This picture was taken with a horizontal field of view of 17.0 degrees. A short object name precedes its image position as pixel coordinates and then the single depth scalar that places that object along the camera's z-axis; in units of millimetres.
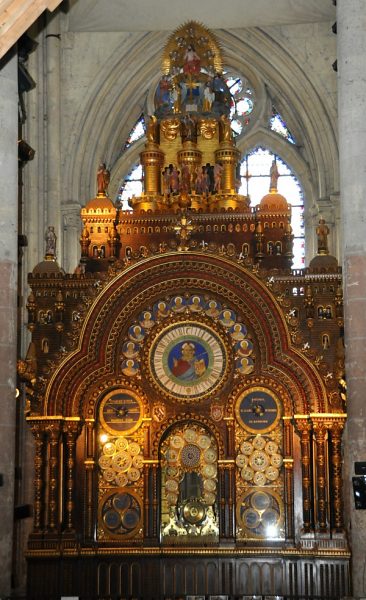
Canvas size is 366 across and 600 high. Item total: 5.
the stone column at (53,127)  28797
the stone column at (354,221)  20734
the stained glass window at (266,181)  31703
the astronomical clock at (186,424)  22234
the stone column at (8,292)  20250
